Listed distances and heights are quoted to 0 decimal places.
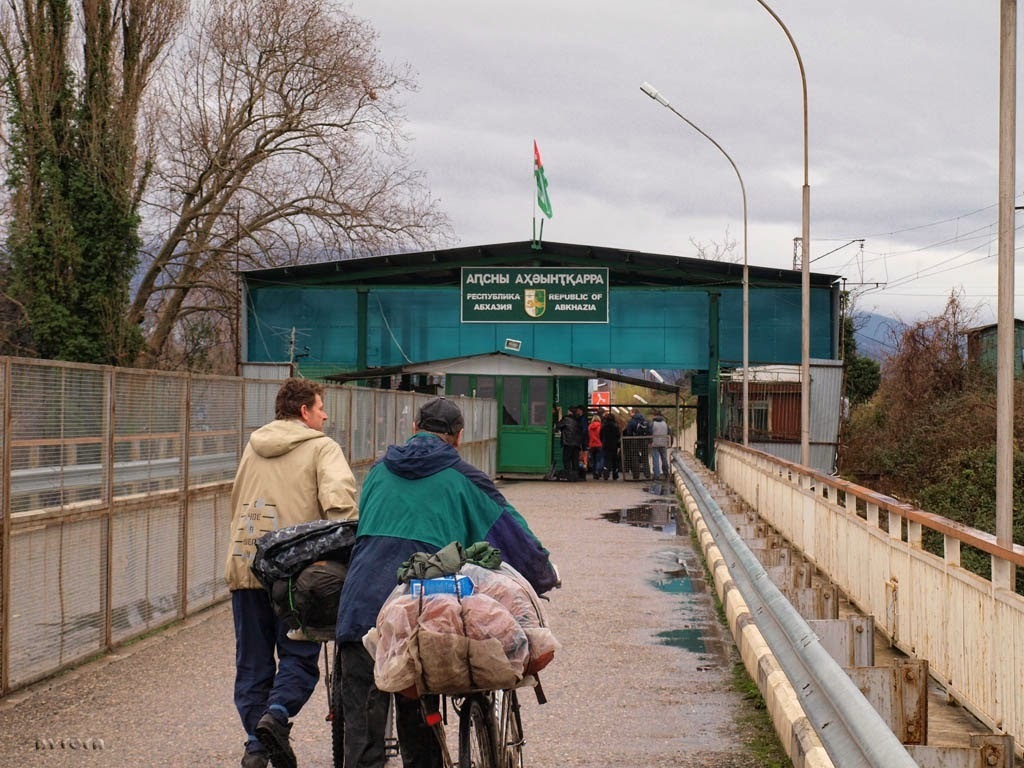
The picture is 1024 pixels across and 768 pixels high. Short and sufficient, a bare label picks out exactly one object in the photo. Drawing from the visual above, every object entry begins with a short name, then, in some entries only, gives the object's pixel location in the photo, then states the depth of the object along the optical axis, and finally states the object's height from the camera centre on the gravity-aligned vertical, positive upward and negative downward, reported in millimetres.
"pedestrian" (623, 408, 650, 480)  40906 -1100
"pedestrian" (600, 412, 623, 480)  39906 -959
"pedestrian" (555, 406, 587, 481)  37719 -753
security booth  37969 +448
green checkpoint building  42094 +2757
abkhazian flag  44000 +6639
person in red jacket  39000 -1012
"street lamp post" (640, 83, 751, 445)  30078 +6075
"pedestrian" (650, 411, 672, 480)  37469 -928
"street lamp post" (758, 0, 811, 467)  23511 +1962
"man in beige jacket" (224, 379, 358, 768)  6641 -515
